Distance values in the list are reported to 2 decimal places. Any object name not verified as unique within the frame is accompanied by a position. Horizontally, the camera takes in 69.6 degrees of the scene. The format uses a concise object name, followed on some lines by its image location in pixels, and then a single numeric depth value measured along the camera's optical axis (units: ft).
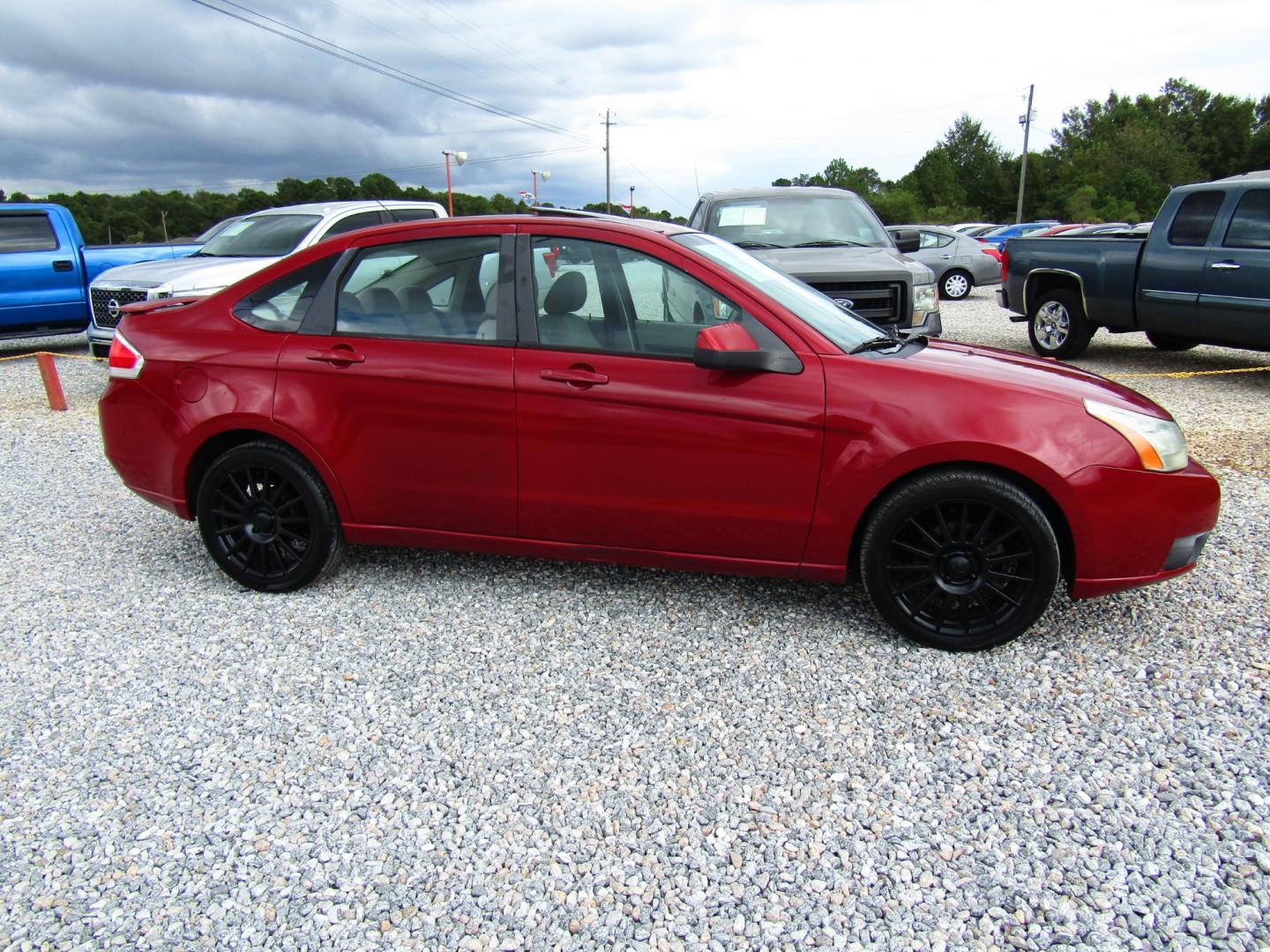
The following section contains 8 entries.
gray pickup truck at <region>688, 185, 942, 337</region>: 24.57
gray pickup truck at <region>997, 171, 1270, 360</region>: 28.48
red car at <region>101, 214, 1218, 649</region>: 11.14
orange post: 28.09
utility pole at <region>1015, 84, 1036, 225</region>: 195.42
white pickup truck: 30.14
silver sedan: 61.46
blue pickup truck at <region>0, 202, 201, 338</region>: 37.60
